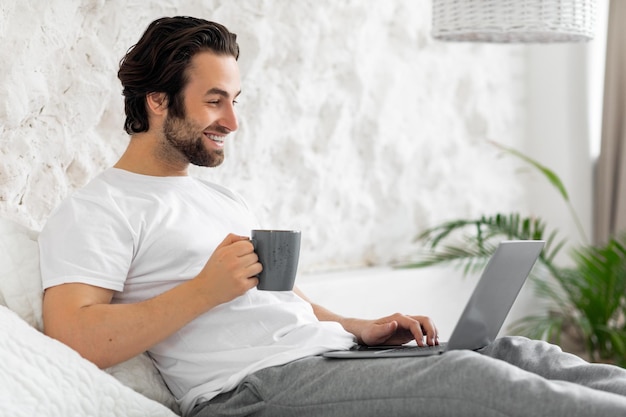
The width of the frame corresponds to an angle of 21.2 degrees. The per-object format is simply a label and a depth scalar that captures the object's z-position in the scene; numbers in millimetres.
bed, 2702
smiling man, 2692
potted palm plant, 4375
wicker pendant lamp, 3626
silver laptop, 2826
